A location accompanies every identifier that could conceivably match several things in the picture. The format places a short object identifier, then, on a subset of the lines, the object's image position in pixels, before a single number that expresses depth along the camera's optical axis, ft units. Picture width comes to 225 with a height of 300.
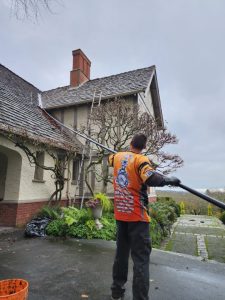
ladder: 38.09
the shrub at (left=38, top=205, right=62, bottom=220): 27.71
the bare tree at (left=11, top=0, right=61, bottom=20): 10.70
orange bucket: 8.99
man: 9.52
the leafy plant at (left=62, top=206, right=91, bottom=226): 24.34
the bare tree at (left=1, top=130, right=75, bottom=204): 27.14
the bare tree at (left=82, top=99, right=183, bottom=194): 34.55
